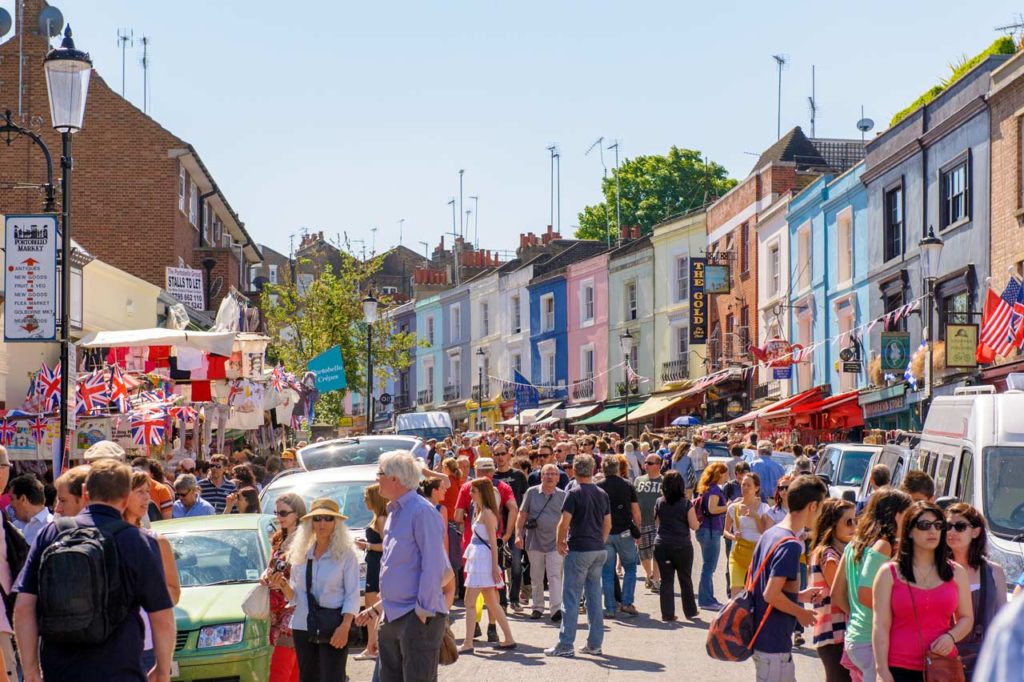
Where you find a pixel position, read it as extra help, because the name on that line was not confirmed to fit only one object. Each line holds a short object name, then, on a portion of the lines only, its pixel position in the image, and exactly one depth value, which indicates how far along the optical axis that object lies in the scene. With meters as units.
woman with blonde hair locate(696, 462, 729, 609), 15.28
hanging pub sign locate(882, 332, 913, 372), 29.80
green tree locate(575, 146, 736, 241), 69.00
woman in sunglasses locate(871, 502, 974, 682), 6.46
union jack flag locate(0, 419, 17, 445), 17.44
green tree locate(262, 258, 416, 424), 43.28
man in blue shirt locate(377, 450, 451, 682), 7.79
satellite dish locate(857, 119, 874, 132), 47.09
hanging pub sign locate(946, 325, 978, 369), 24.98
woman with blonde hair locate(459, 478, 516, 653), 13.03
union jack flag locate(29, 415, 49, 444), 17.61
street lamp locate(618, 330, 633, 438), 45.25
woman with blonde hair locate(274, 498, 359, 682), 8.36
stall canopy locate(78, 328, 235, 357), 18.86
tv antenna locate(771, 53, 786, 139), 46.34
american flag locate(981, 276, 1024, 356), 22.62
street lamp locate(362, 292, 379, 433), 32.22
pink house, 55.88
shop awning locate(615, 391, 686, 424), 45.31
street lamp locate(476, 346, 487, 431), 59.34
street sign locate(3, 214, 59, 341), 14.04
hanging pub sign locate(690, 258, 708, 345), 46.19
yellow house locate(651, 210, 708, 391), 48.84
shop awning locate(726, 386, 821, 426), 36.69
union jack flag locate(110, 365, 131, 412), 18.38
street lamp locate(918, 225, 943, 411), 21.48
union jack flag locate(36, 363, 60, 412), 17.64
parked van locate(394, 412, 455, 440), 51.84
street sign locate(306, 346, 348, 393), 28.67
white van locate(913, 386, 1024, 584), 10.74
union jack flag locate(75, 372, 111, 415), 17.92
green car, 9.69
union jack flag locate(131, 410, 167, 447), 18.14
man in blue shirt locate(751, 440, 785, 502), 19.30
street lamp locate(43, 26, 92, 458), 13.20
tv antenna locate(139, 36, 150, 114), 44.75
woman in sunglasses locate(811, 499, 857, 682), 7.61
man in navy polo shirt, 5.88
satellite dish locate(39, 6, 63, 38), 33.06
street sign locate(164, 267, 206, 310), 34.07
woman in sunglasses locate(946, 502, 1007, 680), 6.98
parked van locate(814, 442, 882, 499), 18.98
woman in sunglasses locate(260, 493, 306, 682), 8.97
